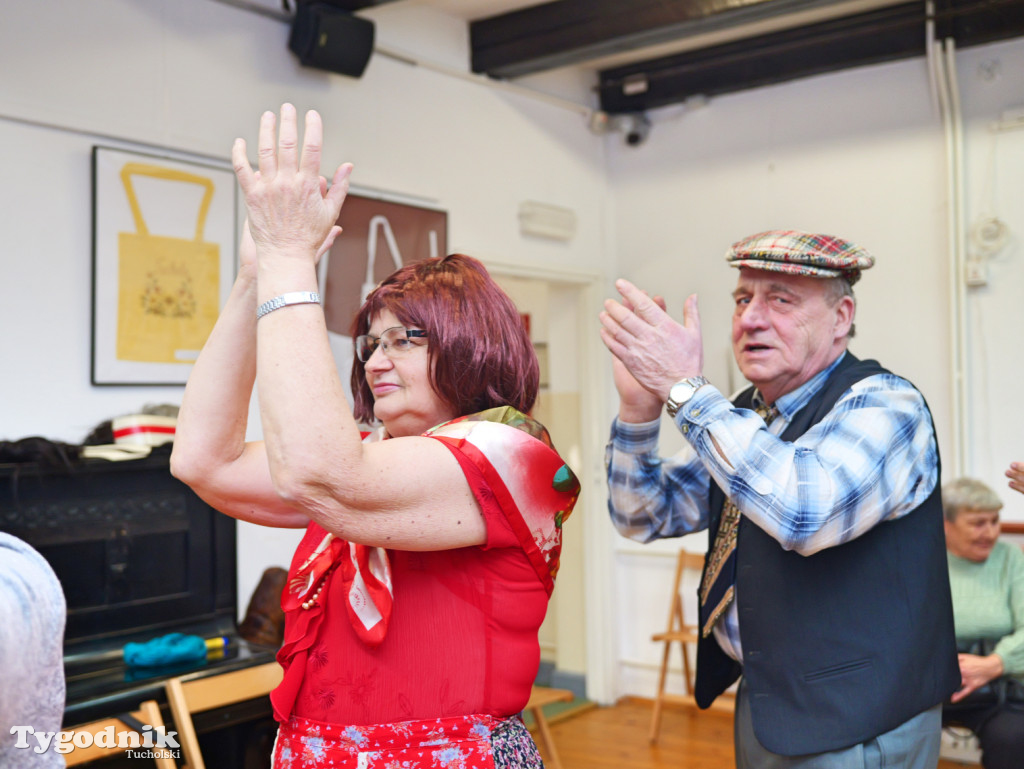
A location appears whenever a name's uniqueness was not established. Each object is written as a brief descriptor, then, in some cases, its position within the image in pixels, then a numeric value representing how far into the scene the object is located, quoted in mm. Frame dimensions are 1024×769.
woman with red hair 1136
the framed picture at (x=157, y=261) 3238
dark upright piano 2754
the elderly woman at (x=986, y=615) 3205
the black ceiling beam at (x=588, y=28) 4191
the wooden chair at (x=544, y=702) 3703
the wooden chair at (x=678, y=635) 4805
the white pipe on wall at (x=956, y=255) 4438
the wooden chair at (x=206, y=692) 2613
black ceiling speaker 3801
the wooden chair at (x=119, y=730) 2377
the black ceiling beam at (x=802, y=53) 4352
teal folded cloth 2818
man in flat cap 1521
